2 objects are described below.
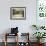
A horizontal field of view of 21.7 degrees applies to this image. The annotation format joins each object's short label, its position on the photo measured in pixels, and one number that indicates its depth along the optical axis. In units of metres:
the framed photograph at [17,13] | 5.28
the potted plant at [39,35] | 4.94
